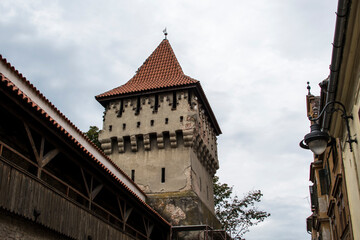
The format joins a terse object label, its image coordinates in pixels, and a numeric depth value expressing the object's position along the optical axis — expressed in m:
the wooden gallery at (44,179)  8.70
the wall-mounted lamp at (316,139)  6.74
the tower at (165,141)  21.16
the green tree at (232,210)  32.29
